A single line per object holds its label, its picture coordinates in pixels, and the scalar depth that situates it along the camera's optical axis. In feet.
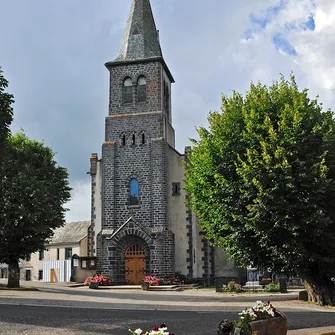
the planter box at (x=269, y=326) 30.25
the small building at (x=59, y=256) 185.26
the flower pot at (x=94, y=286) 109.49
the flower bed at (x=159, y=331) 21.81
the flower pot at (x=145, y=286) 104.32
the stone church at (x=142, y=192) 117.08
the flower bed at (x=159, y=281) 109.81
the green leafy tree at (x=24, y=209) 94.53
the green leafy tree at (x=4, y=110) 66.69
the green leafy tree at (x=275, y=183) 63.00
